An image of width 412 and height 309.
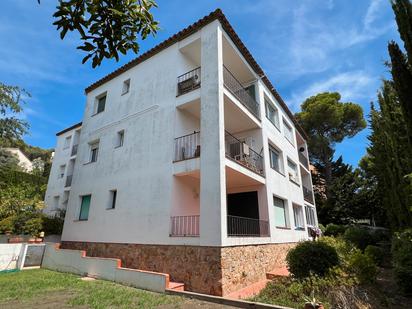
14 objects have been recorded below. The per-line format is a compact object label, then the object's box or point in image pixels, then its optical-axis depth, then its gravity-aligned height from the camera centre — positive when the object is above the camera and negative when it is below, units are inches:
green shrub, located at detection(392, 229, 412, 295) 297.7 -34.6
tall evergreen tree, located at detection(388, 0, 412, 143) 335.9 +247.3
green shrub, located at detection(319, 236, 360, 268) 362.2 -22.7
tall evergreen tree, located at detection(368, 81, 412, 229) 514.6 +194.0
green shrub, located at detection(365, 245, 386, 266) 515.6 -33.2
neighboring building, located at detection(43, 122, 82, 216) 955.6 +265.2
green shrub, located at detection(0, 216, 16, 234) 588.7 +19.9
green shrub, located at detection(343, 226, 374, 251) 672.4 +0.7
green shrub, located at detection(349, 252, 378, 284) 337.2 -42.4
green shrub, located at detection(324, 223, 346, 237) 929.4 +26.8
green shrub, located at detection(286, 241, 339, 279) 332.8 -31.0
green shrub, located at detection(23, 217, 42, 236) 597.0 +18.4
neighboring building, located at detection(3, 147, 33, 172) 1732.5 +561.5
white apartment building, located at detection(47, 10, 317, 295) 351.6 +120.6
